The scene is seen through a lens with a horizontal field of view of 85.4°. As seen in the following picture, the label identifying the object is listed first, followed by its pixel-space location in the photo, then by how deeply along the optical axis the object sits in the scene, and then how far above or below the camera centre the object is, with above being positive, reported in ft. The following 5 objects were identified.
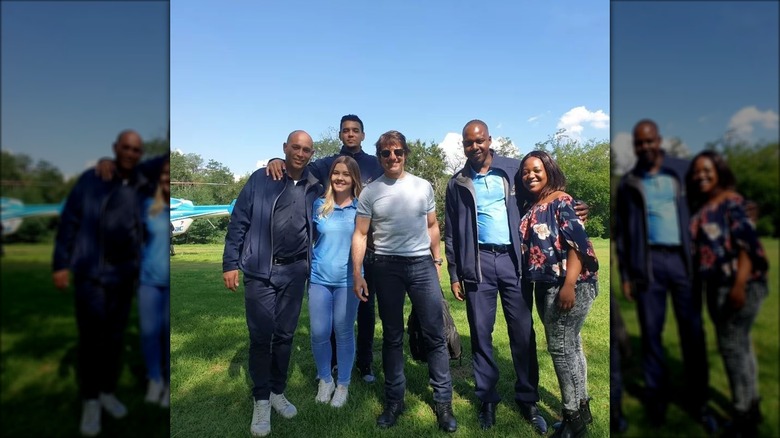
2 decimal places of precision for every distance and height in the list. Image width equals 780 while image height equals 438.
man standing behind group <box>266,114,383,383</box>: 13.34 +1.54
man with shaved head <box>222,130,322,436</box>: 12.02 -1.07
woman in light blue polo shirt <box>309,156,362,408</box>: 12.77 -1.37
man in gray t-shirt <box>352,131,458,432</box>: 11.76 -1.19
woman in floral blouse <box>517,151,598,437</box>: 10.61 -1.33
